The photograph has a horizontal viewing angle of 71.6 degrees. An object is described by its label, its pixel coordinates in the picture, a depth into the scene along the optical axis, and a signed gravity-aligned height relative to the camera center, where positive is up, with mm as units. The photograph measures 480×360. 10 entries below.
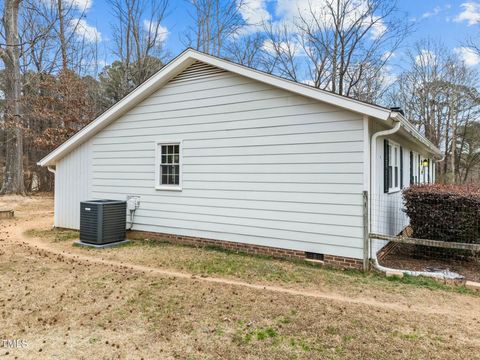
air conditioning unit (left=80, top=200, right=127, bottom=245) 7930 -918
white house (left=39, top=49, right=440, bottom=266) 5996 +613
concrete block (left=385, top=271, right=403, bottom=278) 5507 -1440
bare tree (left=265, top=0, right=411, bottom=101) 18188 +8401
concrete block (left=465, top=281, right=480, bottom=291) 4932 -1450
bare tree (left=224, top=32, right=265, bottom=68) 21750 +8926
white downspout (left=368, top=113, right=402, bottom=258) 5834 +521
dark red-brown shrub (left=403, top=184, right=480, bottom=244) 6168 -498
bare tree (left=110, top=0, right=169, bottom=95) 21656 +9868
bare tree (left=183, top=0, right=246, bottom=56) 21688 +10469
